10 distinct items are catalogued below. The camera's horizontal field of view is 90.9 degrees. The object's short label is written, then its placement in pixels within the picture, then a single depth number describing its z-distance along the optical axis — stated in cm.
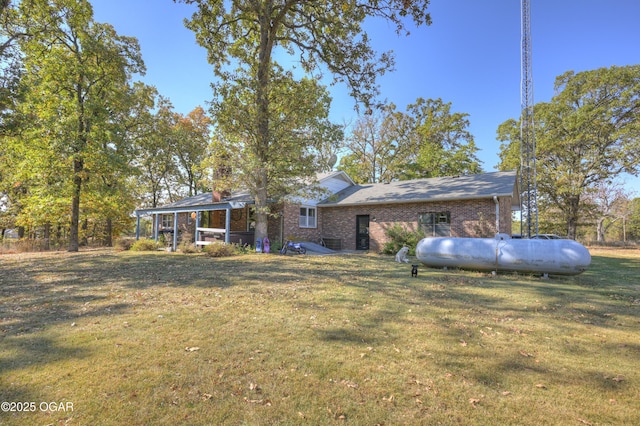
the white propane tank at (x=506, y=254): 854
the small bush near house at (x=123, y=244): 1809
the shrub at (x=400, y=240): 1448
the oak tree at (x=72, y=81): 1587
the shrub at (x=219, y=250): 1371
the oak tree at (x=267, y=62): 1393
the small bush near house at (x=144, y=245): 1742
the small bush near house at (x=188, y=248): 1595
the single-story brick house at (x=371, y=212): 1498
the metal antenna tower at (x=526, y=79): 1738
